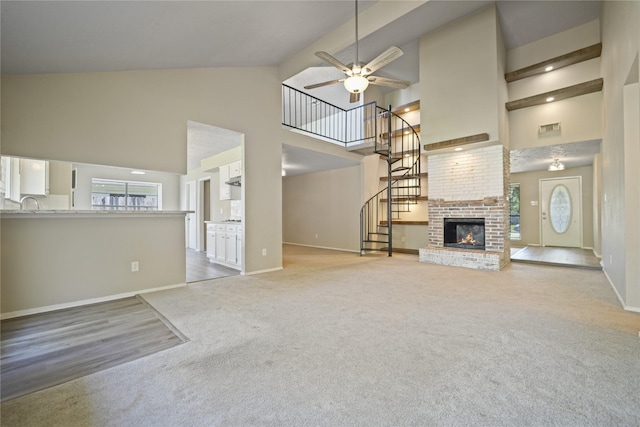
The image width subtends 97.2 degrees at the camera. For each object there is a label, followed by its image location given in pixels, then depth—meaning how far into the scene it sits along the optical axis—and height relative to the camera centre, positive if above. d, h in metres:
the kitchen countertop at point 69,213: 2.80 +0.04
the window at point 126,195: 3.56 +0.29
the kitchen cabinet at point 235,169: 5.58 +0.95
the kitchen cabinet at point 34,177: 2.96 +0.44
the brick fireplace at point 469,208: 5.22 +0.12
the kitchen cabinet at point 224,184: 6.07 +0.69
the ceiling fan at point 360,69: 3.19 +1.73
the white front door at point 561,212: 7.75 +0.05
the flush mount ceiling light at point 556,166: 6.98 +1.23
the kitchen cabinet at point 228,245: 5.10 -0.56
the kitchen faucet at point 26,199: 3.04 +0.19
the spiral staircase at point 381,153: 7.26 +1.59
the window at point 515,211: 8.69 +0.09
